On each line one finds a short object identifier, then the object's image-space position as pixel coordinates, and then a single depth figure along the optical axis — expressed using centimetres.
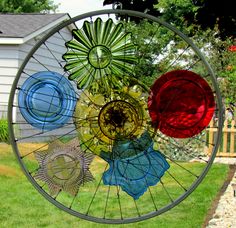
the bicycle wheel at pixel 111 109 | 273
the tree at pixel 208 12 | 361
